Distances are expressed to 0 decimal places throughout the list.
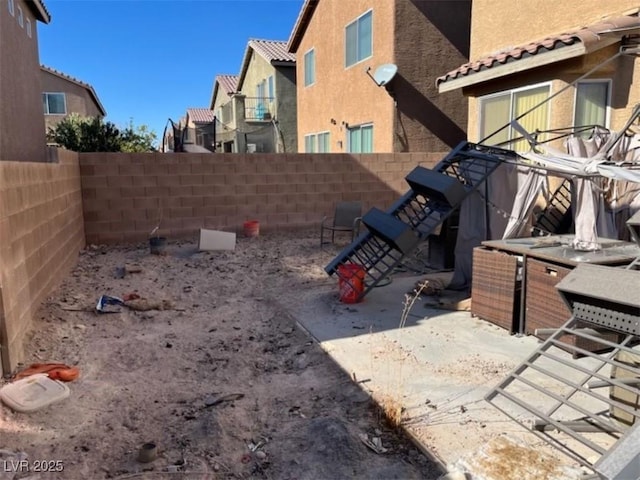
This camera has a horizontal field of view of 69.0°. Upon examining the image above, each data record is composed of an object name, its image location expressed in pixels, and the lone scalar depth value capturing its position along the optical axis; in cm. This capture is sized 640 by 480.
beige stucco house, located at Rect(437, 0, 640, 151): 596
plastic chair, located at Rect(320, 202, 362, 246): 866
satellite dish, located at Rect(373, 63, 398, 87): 1097
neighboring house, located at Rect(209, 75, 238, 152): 2048
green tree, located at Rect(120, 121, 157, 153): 1855
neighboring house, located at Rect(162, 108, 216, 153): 1112
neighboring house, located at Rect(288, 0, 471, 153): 1138
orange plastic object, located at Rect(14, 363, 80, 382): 359
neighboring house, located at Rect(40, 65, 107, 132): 2325
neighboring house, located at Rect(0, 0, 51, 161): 887
